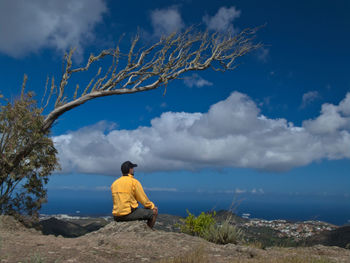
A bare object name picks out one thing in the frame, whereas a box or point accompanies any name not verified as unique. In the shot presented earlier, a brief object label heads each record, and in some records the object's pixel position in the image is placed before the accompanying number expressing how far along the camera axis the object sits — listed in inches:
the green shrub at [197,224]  369.4
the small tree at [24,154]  445.4
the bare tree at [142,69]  516.7
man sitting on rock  326.0
